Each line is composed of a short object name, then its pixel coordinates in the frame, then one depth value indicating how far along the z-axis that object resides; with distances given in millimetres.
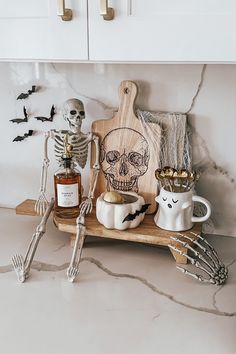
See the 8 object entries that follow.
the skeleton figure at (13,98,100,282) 1136
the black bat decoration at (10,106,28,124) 1363
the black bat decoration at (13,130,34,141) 1379
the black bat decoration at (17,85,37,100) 1329
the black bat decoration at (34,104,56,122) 1334
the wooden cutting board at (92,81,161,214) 1213
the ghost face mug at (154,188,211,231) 1094
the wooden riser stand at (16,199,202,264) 1097
